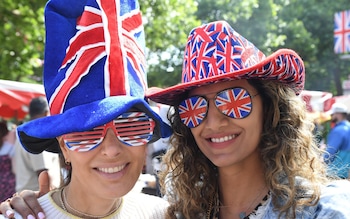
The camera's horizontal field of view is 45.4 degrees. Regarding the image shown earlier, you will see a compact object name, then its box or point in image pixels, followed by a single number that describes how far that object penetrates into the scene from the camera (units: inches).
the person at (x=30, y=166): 177.8
